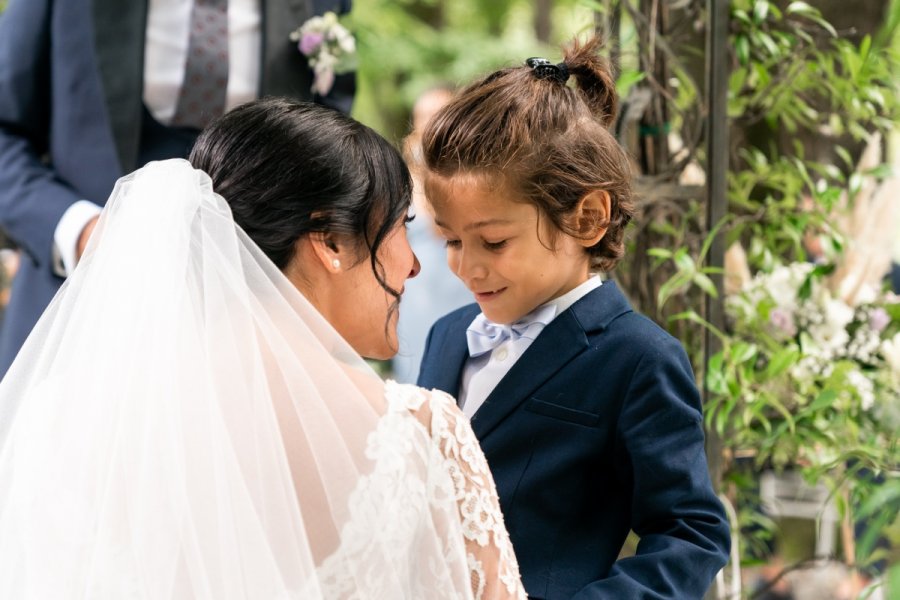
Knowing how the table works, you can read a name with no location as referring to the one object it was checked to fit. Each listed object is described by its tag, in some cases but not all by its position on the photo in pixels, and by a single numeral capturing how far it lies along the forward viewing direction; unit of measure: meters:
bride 1.31
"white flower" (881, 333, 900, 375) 2.46
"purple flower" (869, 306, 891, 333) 2.46
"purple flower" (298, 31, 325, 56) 2.66
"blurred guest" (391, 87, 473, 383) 4.31
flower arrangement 2.38
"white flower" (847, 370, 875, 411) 2.41
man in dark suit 2.39
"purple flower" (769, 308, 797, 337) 2.49
